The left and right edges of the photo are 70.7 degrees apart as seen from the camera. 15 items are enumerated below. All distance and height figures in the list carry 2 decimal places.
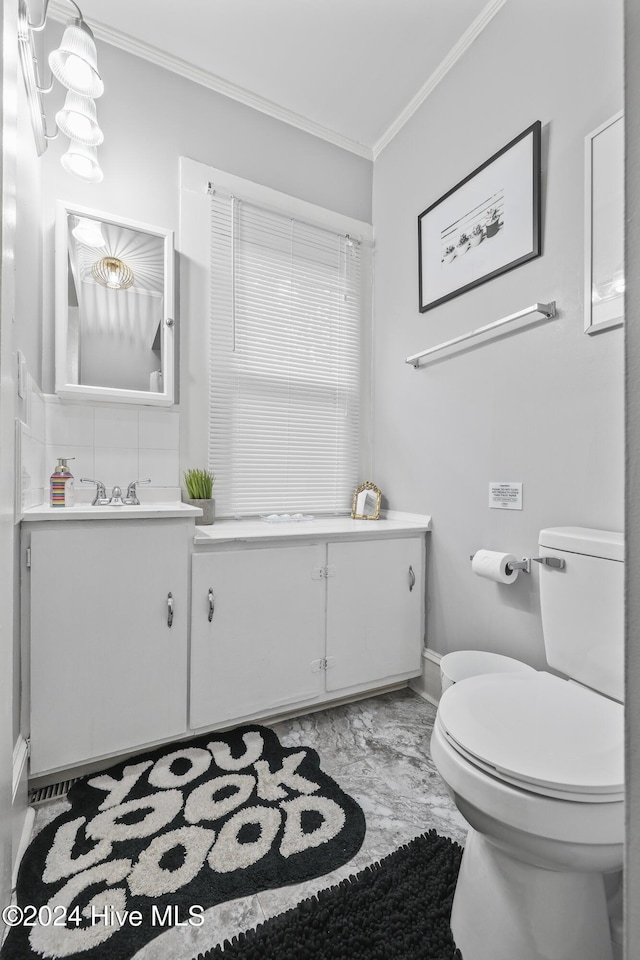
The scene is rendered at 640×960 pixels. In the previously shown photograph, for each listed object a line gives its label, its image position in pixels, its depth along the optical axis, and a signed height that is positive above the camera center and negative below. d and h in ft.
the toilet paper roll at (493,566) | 5.10 -0.97
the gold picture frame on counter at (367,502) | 7.72 -0.35
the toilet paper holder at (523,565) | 5.16 -0.95
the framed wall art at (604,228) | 4.28 +2.49
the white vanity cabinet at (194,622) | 4.52 -1.67
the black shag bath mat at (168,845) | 3.26 -3.15
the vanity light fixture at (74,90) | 4.50 +4.19
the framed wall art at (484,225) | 5.22 +3.36
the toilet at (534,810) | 2.57 -1.91
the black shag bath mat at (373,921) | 3.07 -3.19
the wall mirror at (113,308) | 5.79 +2.32
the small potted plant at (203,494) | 6.27 -0.19
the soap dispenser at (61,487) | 5.38 -0.09
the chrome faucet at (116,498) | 5.88 -0.24
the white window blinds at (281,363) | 7.05 +1.97
